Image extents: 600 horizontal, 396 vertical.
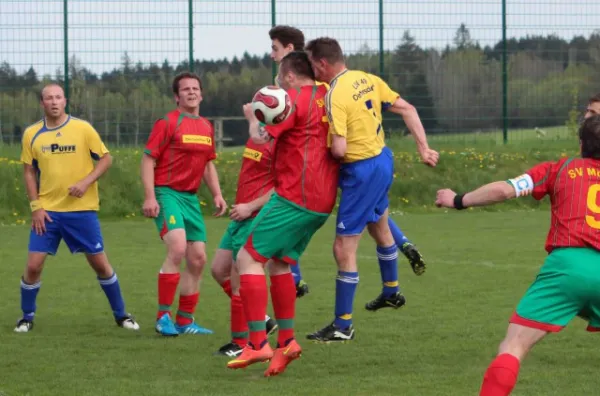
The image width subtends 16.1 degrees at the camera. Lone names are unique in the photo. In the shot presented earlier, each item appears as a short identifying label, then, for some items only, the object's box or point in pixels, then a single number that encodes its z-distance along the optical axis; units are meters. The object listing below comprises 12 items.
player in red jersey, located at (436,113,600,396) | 10.03
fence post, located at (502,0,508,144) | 41.53
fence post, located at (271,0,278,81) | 38.79
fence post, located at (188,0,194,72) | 38.35
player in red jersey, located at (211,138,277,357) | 14.46
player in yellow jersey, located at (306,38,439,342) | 14.59
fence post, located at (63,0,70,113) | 37.43
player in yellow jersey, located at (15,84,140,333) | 16.54
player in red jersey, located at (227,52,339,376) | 12.99
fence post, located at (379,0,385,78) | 39.68
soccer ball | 12.86
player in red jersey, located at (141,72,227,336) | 15.95
